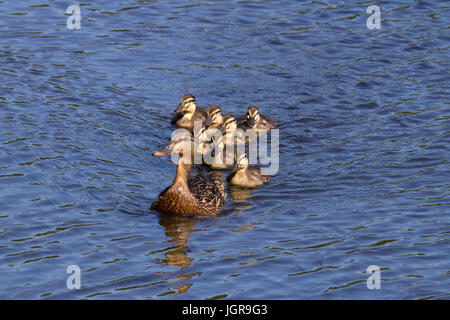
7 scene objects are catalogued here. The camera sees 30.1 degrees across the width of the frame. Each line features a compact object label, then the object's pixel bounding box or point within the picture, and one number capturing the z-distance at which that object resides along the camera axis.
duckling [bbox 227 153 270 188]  10.52
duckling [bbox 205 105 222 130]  12.12
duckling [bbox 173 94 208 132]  12.15
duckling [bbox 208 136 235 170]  11.52
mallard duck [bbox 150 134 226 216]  9.48
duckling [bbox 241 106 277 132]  11.81
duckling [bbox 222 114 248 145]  11.86
